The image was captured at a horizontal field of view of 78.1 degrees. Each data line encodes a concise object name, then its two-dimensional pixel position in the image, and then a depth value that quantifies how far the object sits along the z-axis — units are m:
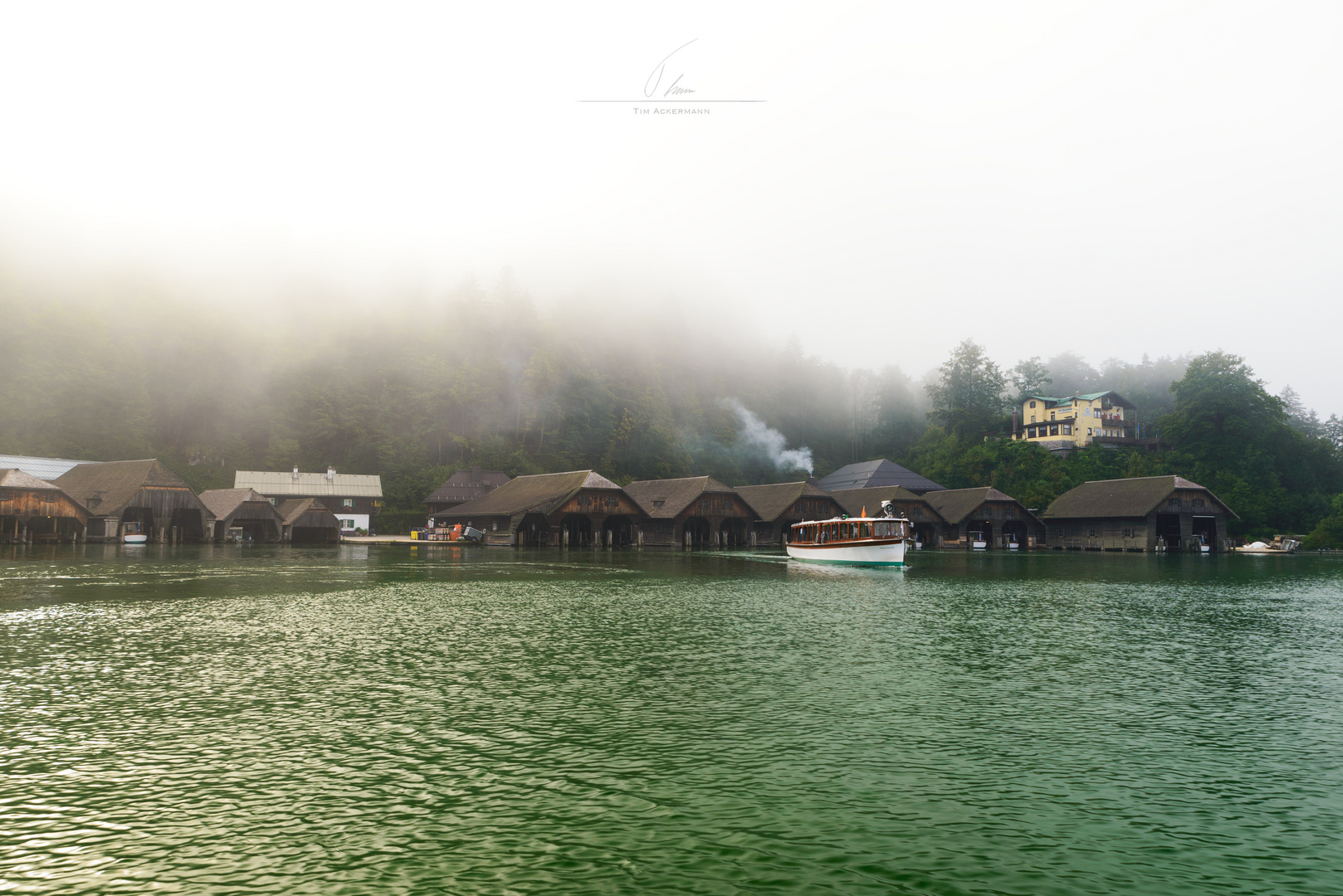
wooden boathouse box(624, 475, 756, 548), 79.31
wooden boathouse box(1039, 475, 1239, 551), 76.44
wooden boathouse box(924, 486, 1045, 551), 85.75
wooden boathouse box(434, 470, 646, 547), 74.94
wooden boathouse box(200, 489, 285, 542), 77.25
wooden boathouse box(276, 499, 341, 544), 79.75
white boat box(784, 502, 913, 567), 48.28
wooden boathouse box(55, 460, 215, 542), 71.88
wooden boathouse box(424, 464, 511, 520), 99.25
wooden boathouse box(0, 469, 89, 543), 65.50
